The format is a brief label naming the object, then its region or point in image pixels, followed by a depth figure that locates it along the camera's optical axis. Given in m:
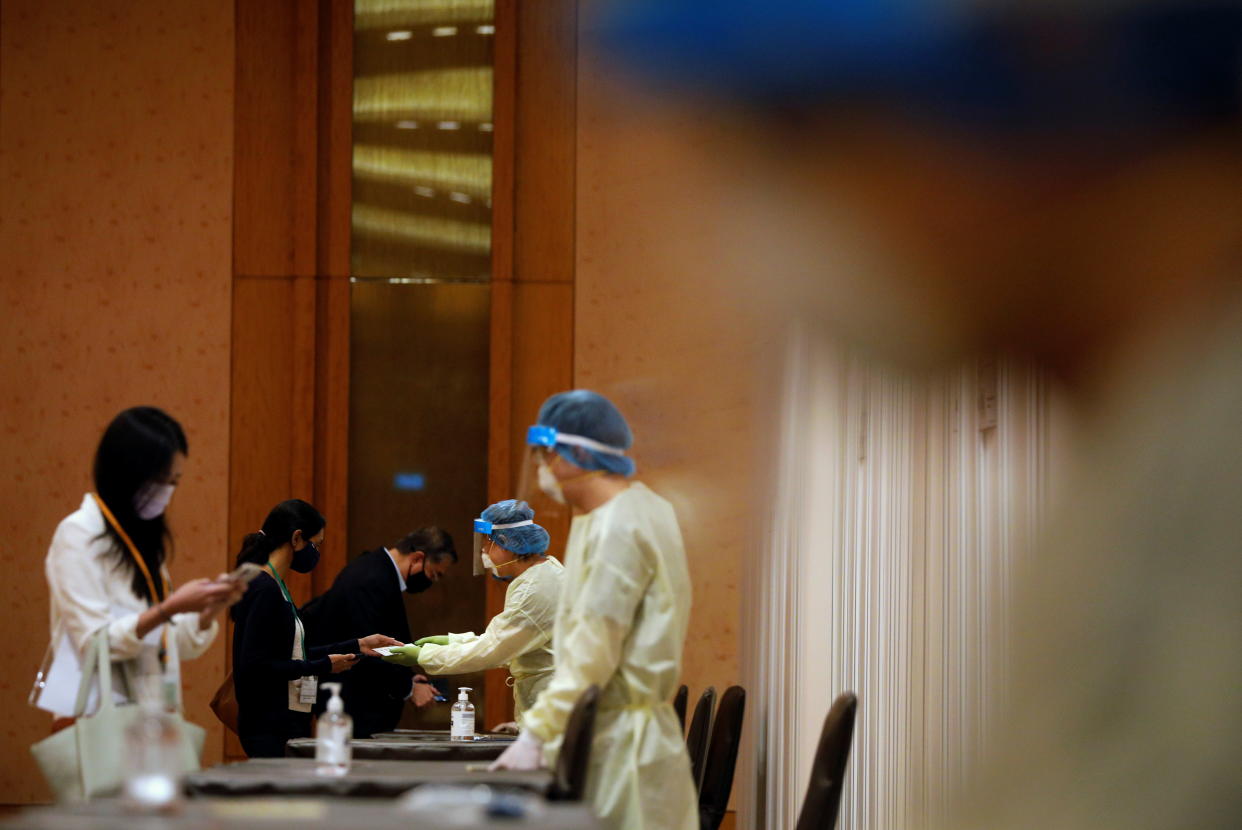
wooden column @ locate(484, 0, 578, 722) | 11.98
